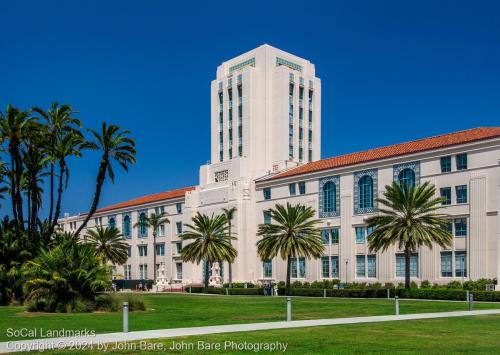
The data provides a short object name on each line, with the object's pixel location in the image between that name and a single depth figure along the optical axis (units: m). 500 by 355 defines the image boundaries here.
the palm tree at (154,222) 96.31
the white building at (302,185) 58.31
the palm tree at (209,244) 74.56
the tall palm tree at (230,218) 81.31
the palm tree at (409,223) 52.66
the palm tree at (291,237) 64.44
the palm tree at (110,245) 91.56
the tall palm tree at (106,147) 48.56
